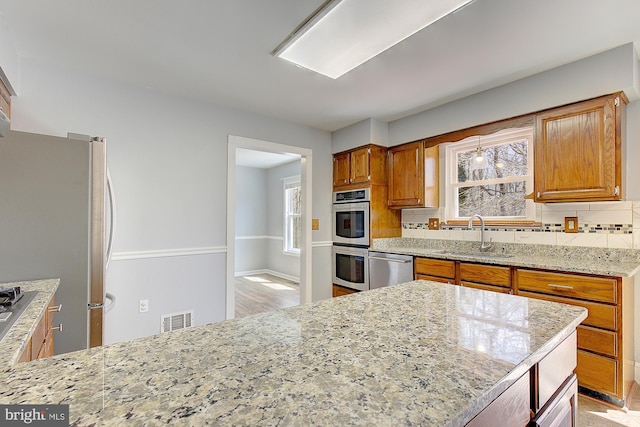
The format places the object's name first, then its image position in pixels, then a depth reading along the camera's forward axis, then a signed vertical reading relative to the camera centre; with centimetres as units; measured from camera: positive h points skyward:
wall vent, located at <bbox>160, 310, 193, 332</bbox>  281 -98
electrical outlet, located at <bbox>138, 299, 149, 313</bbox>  269 -79
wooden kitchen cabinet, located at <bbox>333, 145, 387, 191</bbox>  359 +60
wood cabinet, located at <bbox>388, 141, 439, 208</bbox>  339 +47
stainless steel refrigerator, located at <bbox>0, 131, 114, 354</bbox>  155 -2
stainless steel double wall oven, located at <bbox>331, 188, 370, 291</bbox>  359 -27
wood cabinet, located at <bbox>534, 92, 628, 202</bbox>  214 +49
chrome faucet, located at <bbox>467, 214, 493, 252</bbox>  296 -24
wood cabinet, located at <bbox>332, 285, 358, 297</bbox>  376 -93
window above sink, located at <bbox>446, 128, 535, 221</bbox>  291 +42
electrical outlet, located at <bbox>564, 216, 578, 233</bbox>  249 -6
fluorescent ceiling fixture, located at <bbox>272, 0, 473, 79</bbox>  161 +112
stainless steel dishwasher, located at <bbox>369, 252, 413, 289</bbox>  309 -56
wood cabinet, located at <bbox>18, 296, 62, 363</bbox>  112 -51
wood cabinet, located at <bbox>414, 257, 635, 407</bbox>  191 -69
